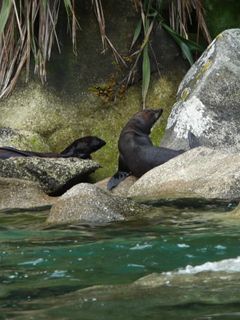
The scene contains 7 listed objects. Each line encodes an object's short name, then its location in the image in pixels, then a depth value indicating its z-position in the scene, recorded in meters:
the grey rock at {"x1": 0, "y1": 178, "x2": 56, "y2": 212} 17.61
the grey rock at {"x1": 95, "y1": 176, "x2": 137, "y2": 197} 19.30
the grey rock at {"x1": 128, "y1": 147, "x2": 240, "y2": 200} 16.28
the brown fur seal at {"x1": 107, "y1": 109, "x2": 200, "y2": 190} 20.80
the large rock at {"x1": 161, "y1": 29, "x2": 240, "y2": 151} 21.41
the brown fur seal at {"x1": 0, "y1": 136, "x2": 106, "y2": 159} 21.23
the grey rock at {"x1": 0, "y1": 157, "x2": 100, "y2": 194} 19.52
